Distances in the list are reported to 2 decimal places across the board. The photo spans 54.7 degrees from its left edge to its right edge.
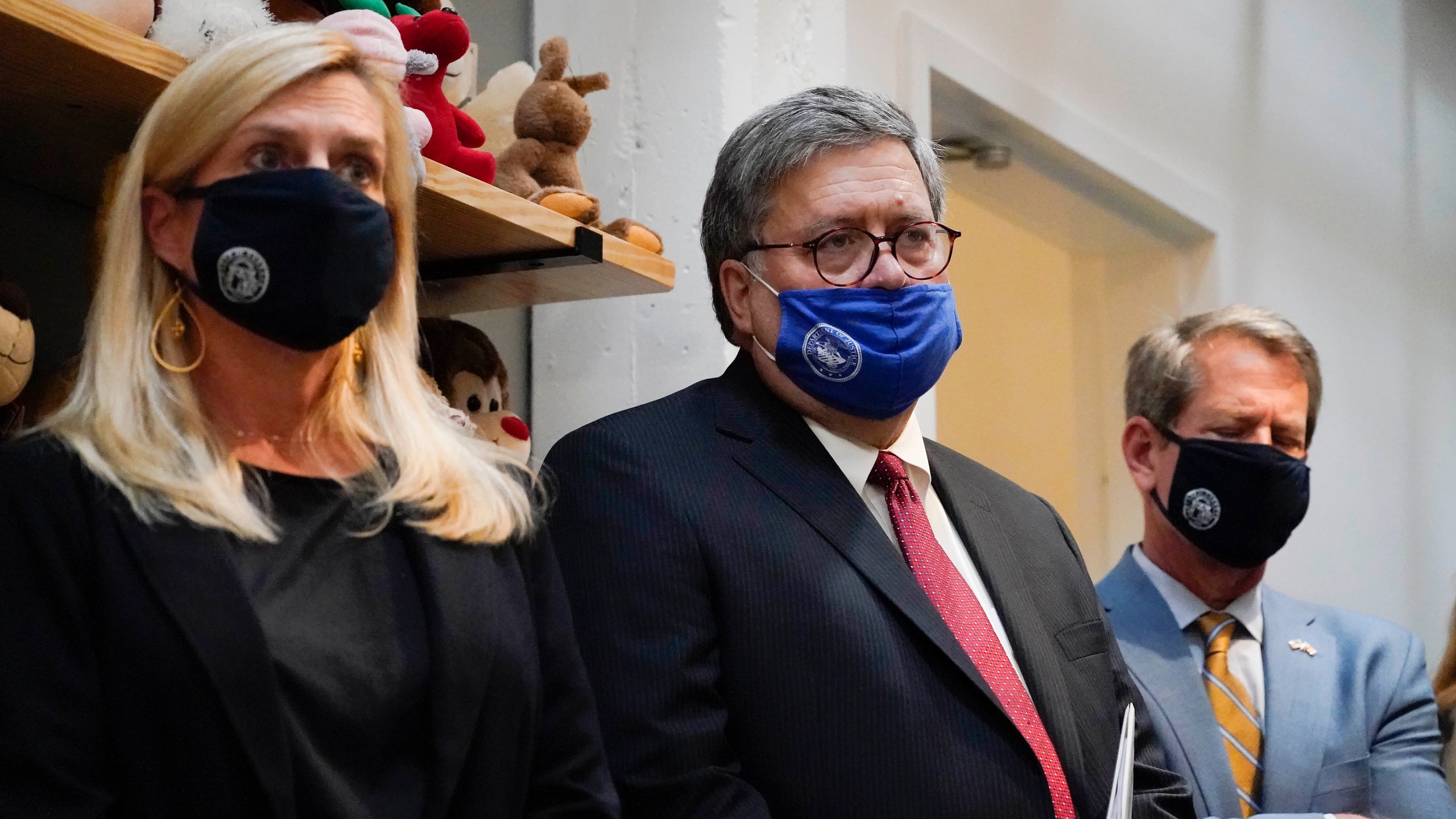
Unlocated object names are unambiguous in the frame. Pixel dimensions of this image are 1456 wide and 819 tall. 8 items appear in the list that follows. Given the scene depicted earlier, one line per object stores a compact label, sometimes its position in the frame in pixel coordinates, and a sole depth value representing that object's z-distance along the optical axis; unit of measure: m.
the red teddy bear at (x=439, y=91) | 1.76
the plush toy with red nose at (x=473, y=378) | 2.01
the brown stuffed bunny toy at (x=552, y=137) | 2.06
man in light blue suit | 2.27
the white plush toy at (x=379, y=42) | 1.55
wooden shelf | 1.33
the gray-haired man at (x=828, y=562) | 1.61
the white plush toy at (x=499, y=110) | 2.16
